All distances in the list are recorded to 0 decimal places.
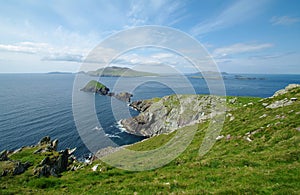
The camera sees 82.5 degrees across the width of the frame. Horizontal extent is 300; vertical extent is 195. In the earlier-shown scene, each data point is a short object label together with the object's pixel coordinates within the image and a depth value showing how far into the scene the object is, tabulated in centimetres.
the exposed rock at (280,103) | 2403
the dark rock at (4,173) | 1822
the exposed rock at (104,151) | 5255
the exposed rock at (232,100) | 6294
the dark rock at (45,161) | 2438
